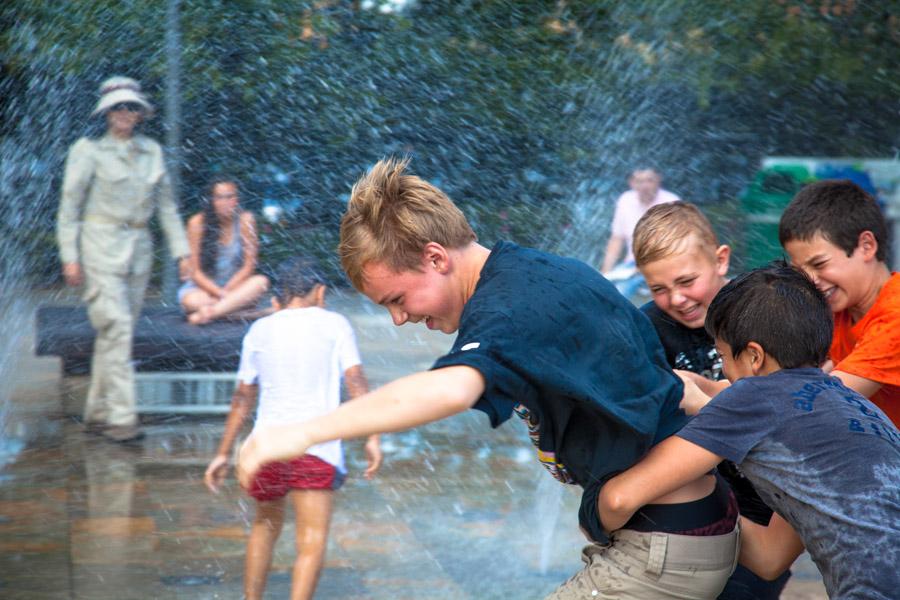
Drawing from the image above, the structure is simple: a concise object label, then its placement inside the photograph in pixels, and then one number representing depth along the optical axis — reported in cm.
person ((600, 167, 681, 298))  779
